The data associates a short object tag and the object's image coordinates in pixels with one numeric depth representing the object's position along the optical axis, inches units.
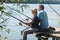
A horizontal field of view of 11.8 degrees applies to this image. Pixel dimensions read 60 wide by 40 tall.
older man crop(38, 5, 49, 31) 228.9
